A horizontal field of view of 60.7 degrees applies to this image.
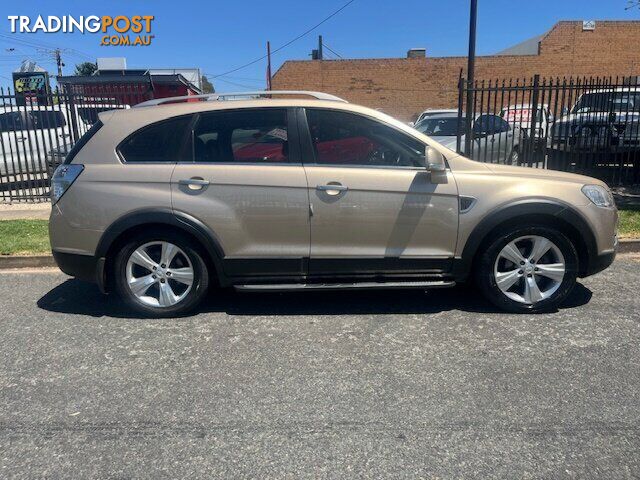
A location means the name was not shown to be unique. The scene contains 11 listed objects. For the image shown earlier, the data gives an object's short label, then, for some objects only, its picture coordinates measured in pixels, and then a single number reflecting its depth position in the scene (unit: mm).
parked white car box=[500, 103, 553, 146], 9817
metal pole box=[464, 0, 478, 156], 9547
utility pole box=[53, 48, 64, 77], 58594
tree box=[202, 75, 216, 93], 50275
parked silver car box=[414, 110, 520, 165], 11164
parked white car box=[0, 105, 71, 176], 9953
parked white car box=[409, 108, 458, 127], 14102
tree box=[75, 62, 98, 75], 70875
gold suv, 4301
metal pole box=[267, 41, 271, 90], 27428
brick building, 32531
